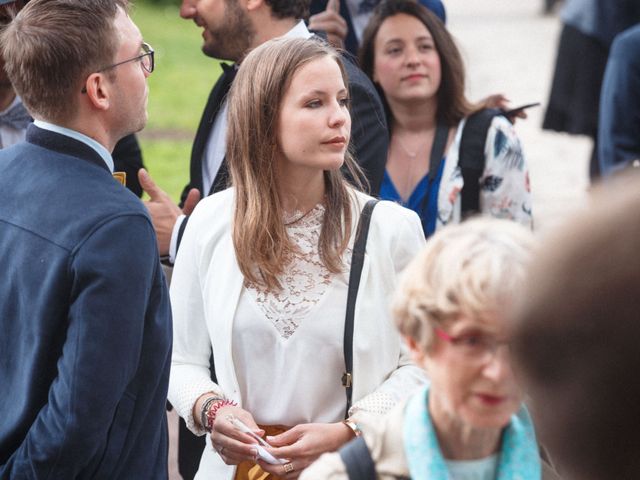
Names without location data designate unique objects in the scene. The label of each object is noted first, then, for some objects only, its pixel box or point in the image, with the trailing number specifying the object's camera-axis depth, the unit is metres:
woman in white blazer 5.66
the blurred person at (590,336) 2.47
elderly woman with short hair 3.36
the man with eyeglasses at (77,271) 4.84
